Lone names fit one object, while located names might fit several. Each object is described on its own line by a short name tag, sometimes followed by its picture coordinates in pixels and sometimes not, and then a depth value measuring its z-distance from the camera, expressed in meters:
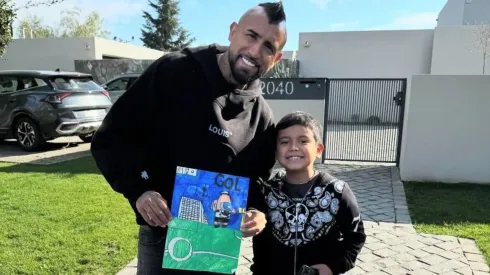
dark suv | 8.71
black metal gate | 7.94
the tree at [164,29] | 38.69
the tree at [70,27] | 36.50
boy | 1.80
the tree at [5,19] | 4.93
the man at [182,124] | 1.51
